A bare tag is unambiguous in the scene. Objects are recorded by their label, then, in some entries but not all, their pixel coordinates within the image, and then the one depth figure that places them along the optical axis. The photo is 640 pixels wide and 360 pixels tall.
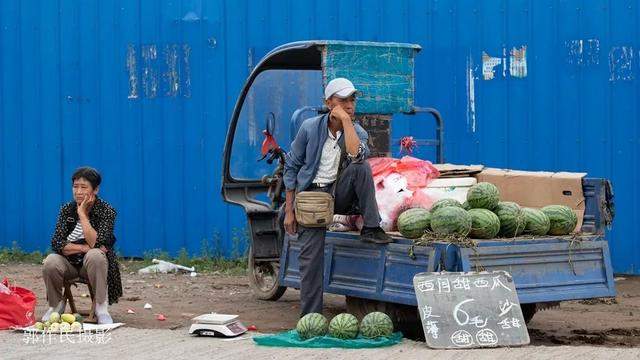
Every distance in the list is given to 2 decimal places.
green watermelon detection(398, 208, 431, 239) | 15.44
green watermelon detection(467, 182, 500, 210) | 15.90
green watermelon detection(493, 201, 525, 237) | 15.70
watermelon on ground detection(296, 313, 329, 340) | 14.85
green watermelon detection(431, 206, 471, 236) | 15.07
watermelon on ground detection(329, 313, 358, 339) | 14.73
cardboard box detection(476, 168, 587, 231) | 16.58
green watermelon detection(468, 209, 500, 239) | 15.35
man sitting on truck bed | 15.87
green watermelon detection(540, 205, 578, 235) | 15.95
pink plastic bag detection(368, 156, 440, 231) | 16.40
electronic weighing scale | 15.56
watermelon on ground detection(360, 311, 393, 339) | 14.74
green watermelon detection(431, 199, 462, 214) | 15.74
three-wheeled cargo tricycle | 15.29
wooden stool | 16.88
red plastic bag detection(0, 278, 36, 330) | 16.52
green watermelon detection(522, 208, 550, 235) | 15.80
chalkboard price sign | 14.26
